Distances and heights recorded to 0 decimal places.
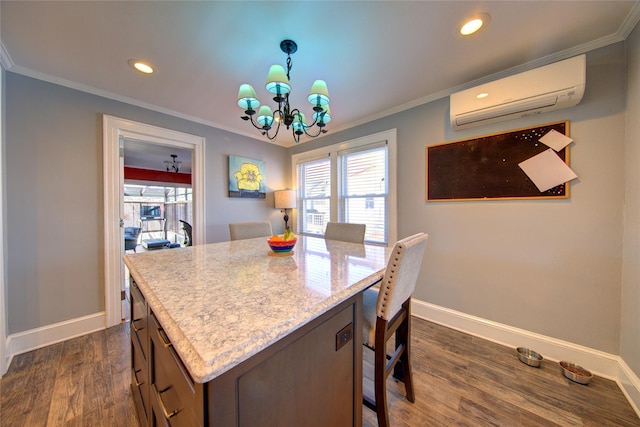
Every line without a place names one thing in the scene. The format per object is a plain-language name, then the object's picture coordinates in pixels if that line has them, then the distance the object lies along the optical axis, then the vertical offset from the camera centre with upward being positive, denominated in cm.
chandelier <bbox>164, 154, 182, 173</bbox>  478 +112
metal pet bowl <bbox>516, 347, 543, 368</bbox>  164 -115
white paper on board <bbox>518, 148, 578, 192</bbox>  166 +32
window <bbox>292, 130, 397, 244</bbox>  271 +37
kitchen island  52 -40
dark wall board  176 +42
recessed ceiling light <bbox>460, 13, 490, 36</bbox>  135 +121
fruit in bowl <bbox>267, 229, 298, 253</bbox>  145 -22
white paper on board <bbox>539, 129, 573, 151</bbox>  165 +55
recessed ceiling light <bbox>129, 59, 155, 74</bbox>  175 +122
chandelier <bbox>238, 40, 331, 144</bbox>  135 +78
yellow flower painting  322 +52
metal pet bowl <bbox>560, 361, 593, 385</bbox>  147 -115
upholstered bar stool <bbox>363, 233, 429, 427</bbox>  100 -51
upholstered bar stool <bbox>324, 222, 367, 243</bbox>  208 -21
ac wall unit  152 +90
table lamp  356 +20
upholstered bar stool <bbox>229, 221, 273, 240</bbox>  225 -21
